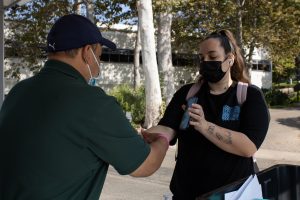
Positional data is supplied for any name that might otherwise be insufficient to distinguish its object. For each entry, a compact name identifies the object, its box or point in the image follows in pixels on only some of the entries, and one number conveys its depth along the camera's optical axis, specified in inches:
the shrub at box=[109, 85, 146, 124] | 761.6
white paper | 87.4
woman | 106.2
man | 75.2
